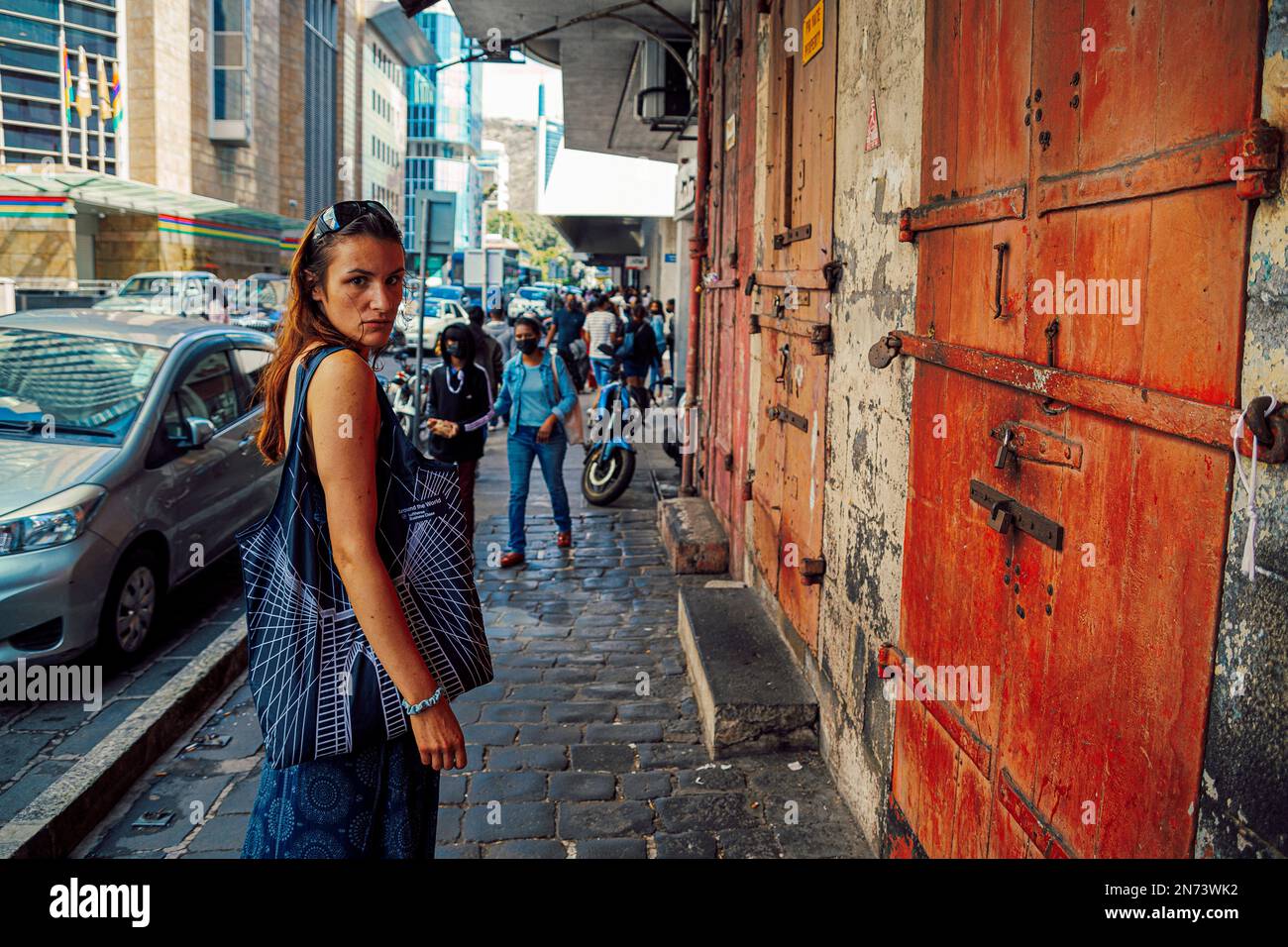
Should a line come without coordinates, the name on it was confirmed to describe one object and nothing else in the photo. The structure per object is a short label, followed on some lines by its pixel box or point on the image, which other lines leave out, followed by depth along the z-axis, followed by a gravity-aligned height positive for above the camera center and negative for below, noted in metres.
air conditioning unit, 13.12 +3.10
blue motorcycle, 11.34 -1.21
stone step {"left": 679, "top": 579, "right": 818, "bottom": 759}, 4.89 -1.55
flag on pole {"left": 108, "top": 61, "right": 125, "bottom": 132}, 39.25 +8.41
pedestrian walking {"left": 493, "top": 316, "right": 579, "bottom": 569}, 8.82 -0.50
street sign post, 11.49 +1.26
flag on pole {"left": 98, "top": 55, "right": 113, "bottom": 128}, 38.66 +8.23
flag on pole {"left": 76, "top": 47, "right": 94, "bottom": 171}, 37.47 +8.19
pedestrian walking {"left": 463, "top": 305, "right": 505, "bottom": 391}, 12.48 -0.07
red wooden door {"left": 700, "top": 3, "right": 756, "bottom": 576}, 7.76 +0.63
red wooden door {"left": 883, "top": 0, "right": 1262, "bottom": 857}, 1.92 -0.15
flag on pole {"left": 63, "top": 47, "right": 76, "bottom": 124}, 37.00 +8.30
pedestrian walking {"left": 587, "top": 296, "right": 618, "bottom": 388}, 22.17 +0.26
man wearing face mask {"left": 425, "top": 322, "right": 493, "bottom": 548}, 8.44 -0.44
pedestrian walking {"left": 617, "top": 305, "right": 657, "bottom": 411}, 18.41 -0.11
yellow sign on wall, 5.39 +1.59
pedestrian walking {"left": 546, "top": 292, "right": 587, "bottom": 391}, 19.36 +0.29
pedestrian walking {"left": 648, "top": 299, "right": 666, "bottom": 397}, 21.47 +0.24
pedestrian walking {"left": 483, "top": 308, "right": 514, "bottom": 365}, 17.33 +0.22
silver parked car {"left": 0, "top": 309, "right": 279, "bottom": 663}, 5.56 -0.76
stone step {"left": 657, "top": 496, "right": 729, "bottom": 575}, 8.30 -1.47
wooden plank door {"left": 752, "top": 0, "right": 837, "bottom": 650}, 5.14 +0.19
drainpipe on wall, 10.05 +1.06
